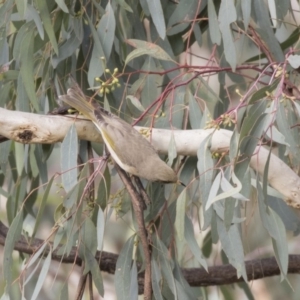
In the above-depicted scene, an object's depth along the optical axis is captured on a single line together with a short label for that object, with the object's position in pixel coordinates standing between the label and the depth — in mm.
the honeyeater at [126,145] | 4055
